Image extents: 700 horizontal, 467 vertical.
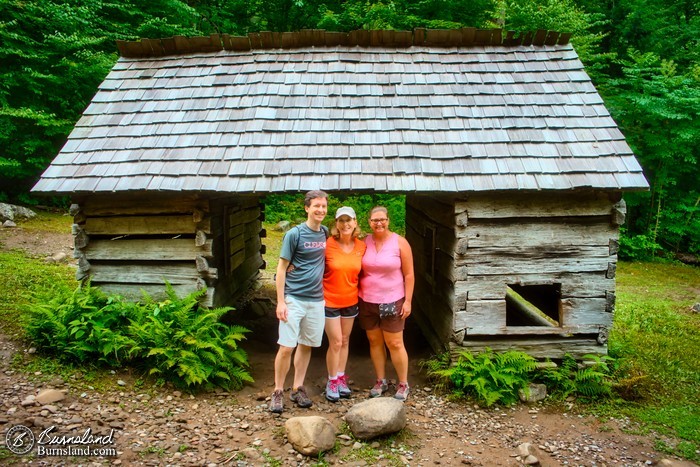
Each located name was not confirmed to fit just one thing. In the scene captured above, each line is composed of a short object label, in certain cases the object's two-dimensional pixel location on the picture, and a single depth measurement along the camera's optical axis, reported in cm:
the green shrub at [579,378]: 548
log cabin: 537
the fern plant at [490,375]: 526
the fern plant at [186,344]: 508
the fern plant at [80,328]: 514
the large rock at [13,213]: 1150
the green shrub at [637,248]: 1337
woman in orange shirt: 484
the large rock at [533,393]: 533
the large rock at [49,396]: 439
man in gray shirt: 459
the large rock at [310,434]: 407
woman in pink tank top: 488
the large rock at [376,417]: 432
